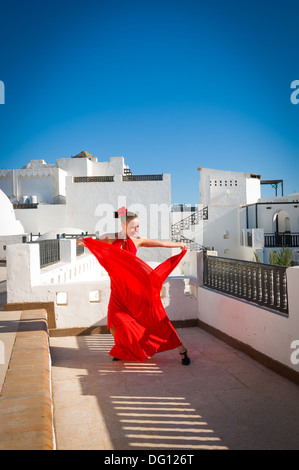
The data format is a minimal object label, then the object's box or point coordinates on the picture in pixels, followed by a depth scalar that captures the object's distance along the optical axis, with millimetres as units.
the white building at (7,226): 15844
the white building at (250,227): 20672
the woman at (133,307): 4012
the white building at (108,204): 21406
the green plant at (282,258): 16094
